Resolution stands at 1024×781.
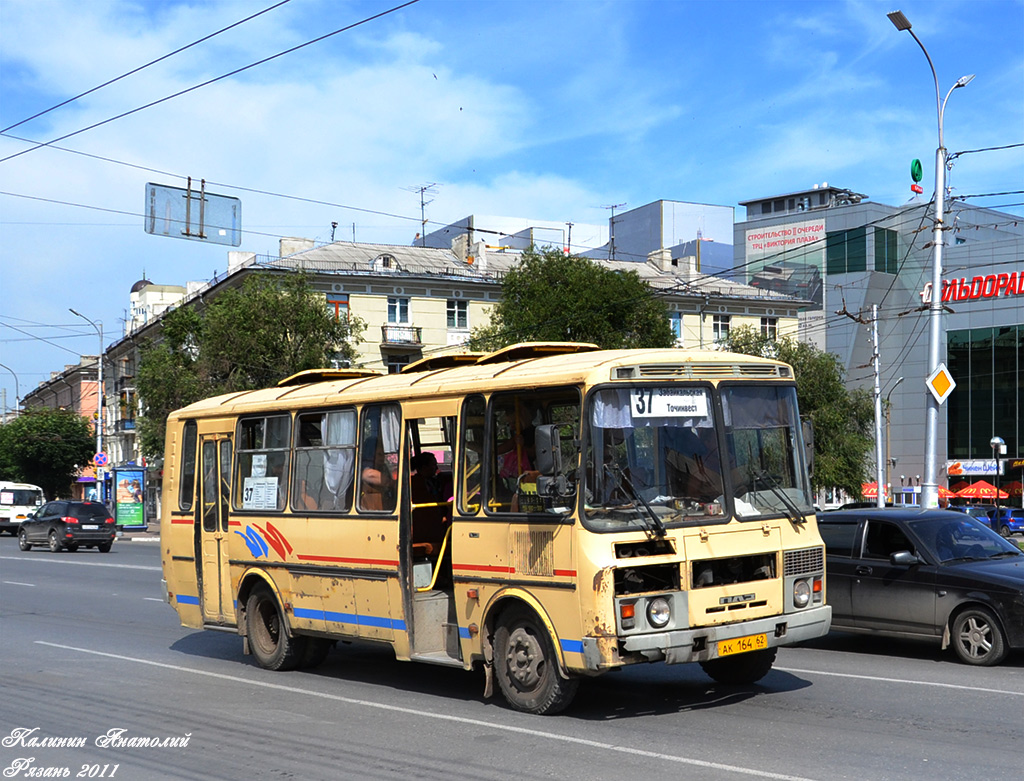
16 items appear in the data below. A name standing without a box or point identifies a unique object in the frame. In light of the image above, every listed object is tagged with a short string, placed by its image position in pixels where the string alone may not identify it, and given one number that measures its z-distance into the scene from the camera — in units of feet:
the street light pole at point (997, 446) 94.03
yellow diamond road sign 61.57
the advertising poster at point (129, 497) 174.29
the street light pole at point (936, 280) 63.16
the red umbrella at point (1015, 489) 211.41
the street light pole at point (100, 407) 183.21
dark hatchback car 126.82
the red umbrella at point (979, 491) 169.48
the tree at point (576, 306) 138.41
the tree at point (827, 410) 156.56
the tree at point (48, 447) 255.91
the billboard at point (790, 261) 246.41
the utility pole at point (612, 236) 238.87
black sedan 34.86
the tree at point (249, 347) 129.70
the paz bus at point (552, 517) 26.81
